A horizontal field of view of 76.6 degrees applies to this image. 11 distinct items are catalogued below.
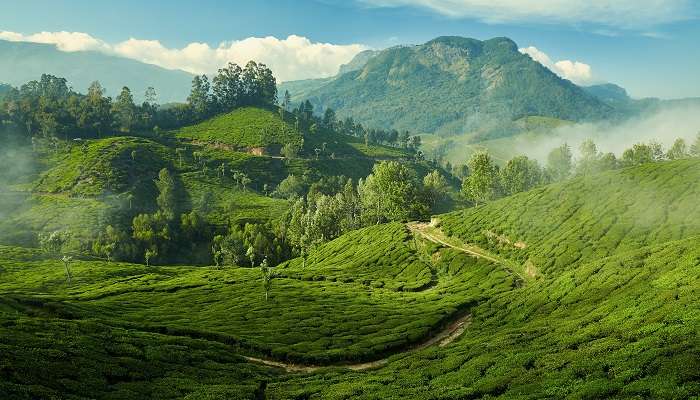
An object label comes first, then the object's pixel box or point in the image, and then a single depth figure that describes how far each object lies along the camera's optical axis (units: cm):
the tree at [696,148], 18882
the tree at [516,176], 17662
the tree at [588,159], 18400
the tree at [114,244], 17012
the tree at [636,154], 18702
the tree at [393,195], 14950
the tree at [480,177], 15150
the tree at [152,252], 17685
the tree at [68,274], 10394
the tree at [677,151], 19375
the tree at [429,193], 16525
